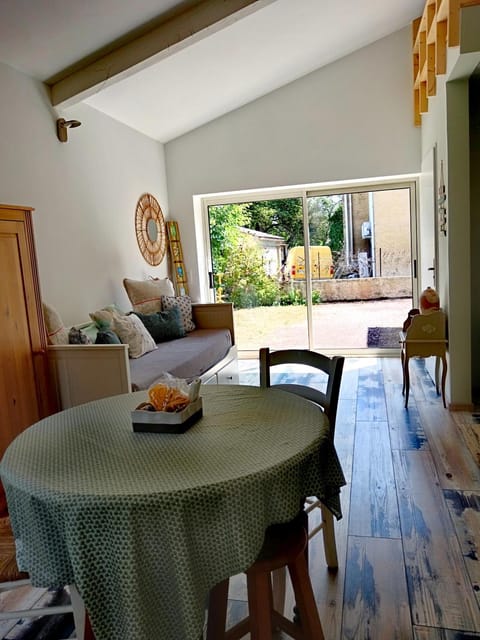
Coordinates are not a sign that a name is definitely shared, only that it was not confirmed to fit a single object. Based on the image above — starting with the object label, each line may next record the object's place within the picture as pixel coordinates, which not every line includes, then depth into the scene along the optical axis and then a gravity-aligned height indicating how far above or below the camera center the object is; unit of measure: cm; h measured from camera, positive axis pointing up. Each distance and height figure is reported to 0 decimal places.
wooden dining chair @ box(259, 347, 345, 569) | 172 -44
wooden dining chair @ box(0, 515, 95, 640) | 129 -76
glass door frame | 525 +78
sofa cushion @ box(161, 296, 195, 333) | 467 -28
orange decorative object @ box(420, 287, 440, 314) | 384 -32
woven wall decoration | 489 +50
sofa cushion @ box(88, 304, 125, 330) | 349 -25
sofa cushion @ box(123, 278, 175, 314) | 437 -13
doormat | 550 -82
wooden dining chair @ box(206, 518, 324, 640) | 130 -88
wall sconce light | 358 +112
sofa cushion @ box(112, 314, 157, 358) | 366 -41
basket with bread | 143 -38
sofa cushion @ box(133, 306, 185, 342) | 429 -40
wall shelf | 290 +150
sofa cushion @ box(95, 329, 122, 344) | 324 -37
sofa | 284 -55
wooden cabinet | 249 -24
